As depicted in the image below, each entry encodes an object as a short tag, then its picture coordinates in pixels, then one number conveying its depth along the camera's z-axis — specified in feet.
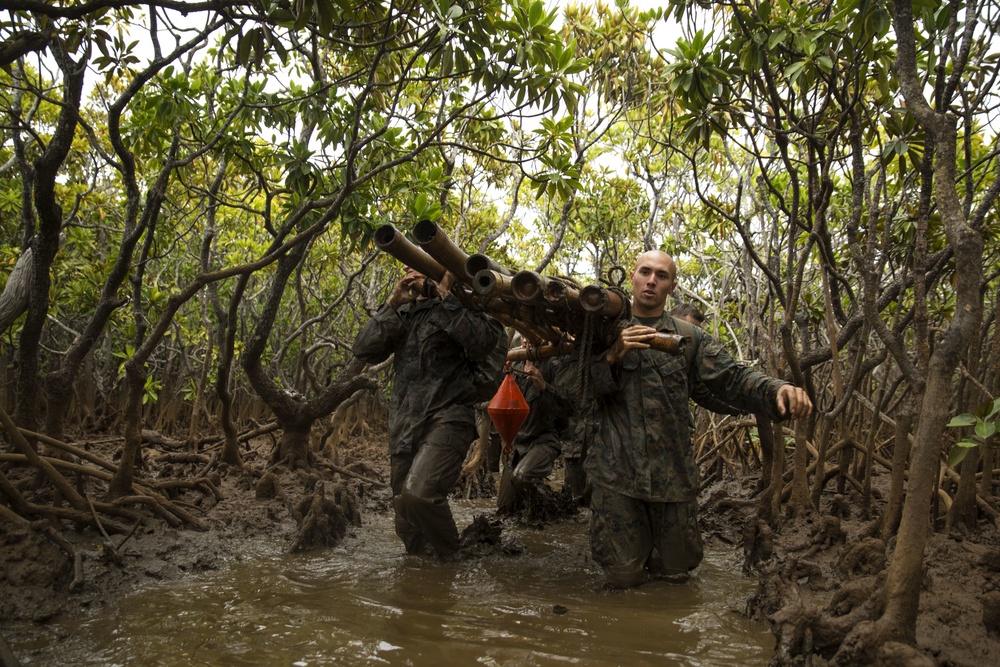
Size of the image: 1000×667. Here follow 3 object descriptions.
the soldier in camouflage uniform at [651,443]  12.57
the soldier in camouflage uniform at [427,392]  14.43
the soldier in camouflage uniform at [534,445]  20.06
